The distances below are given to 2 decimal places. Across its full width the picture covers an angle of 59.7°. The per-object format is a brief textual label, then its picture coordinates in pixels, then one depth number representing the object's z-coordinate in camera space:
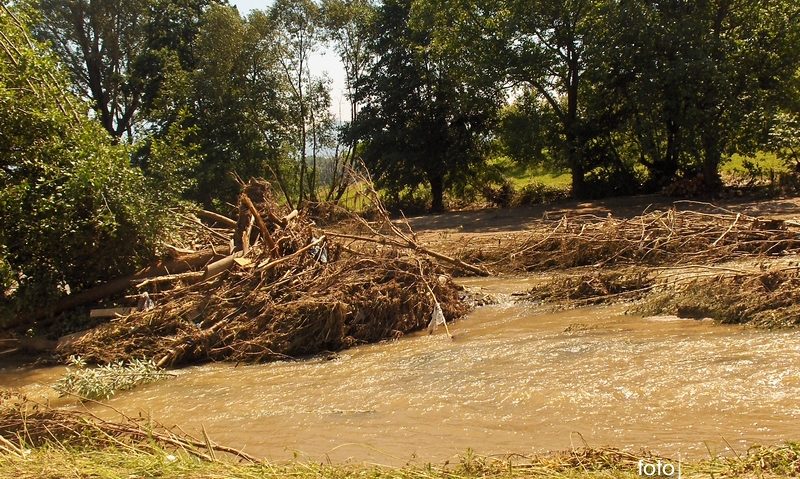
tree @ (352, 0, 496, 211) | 23.56
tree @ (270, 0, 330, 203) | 24.58
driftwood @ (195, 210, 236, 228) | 11.62
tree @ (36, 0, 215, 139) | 25.36
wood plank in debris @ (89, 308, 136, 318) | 9.06
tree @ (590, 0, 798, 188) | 17.88
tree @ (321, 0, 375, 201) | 24.84
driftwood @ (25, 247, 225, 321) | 9.58
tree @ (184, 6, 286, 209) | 23.97
